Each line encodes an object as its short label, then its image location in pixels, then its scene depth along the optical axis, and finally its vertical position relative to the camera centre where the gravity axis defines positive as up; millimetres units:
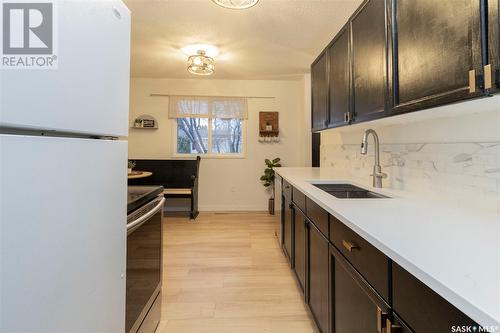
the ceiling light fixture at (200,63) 3248 +1444
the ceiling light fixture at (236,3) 2115 +1457
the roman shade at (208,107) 4680 +1224
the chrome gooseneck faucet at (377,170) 1727 +1
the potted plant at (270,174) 4590 -66
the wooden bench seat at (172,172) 4488 -24
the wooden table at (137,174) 3293 -53
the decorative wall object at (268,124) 4754 +901
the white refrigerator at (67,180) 500 -22
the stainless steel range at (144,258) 1099 -448
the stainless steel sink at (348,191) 1675 -152
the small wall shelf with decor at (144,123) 4637 +906
